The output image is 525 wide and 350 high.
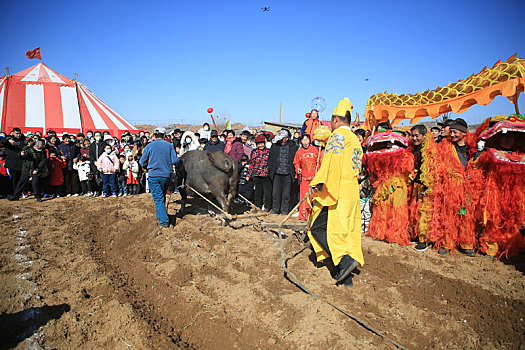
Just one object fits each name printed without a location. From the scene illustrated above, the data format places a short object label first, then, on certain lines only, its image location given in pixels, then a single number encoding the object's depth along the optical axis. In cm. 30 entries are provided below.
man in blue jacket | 557
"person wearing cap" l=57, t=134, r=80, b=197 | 872
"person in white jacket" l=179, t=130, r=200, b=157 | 876
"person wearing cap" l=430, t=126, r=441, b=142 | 654
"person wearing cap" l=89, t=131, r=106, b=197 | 854
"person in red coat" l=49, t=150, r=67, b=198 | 846
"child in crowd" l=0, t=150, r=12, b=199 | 855
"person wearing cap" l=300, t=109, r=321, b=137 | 754
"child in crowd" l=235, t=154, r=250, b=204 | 789
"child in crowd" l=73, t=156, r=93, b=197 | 870
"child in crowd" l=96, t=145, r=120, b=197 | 827
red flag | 1492
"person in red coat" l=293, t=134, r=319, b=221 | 605
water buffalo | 614
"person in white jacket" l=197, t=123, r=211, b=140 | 945
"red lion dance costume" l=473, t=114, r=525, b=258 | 392
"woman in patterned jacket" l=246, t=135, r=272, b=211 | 709
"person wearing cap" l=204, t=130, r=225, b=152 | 791
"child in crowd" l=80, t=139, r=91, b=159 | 894
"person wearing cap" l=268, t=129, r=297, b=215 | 666
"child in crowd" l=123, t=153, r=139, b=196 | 821
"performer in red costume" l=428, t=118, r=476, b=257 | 428
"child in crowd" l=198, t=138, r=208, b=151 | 882
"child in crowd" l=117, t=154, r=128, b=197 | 869
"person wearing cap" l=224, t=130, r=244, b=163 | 778
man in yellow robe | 338
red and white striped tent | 1340
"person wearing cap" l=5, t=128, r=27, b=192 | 798
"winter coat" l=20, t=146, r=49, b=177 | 768
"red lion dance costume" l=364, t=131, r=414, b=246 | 452
